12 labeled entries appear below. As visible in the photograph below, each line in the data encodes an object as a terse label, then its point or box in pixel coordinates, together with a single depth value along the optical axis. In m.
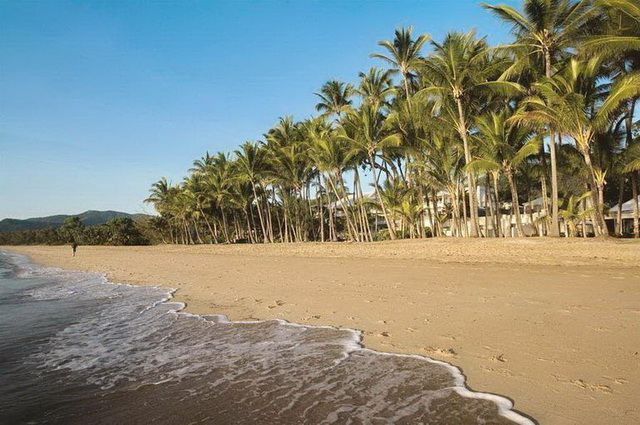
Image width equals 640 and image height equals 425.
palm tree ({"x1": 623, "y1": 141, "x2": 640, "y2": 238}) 17.51
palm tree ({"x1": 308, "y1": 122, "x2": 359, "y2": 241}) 29.00
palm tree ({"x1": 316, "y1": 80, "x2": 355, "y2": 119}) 36.17
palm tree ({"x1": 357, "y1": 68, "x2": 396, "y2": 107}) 32.66
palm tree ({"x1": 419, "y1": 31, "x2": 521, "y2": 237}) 22.05
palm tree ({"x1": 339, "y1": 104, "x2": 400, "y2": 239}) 27.09
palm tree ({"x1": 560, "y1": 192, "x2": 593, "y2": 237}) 21.09
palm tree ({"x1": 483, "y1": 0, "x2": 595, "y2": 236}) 18.56
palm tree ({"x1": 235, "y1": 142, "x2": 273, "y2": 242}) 38.09
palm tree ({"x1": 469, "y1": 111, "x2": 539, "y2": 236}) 21.14
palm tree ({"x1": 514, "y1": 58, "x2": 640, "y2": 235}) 16.80
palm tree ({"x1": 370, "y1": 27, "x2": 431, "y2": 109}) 28.84
